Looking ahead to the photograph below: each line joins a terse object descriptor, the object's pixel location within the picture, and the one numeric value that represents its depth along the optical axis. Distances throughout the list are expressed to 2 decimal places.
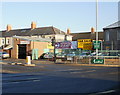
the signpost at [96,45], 30.91
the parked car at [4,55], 42.80
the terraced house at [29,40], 45.19
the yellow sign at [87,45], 36.02
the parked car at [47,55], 40.56
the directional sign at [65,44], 40.38
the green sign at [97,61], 29.58
